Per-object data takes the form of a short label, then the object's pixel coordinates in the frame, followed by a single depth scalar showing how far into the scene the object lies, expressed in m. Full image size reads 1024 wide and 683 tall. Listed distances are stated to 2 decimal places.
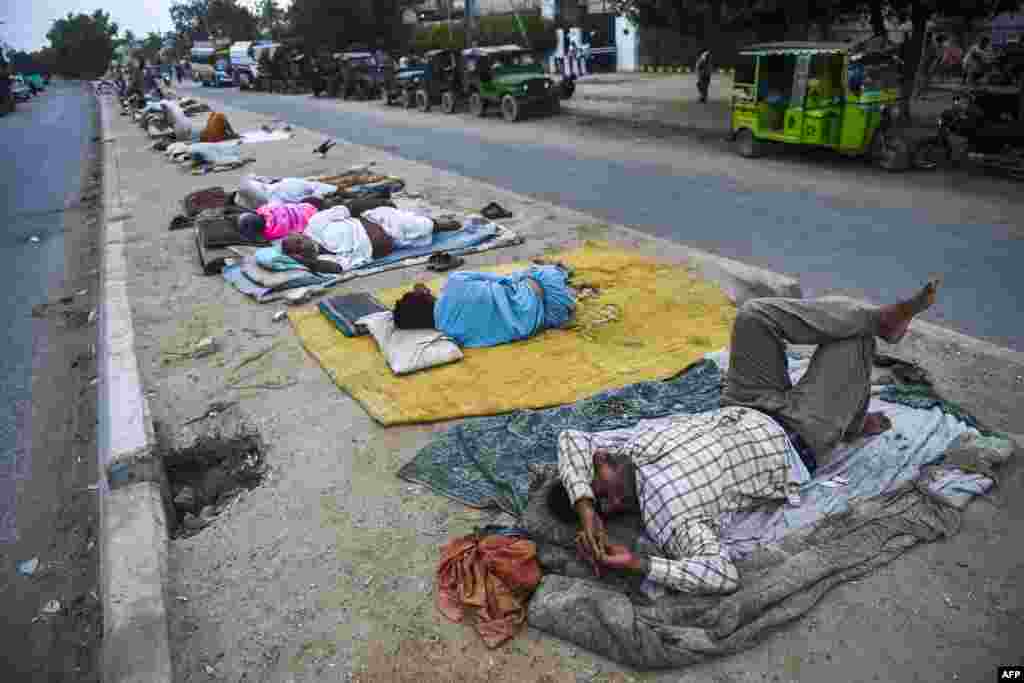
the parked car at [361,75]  29.12
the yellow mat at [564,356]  4.49
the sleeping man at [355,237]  7.28
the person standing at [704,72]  18.66
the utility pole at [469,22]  24.38
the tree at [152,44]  85.10
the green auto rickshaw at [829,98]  10.62
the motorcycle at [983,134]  10.12
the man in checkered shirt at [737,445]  2.83
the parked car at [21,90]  44.06
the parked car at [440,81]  22.34
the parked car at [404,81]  24.62
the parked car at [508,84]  19.38
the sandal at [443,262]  7.18
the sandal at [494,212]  8.95
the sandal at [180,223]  9.58
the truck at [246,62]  41.53
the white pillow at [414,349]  4.89
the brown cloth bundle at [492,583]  2.77
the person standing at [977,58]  14.79
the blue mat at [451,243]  7.57
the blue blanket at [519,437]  3.57
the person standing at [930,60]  16.59
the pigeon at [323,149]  15.03
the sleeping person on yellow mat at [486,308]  5.21
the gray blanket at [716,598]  2.57
